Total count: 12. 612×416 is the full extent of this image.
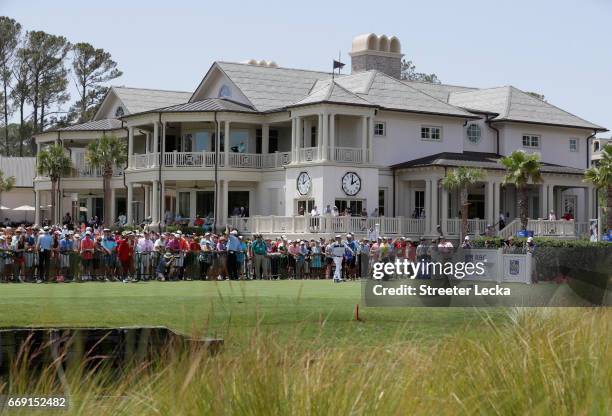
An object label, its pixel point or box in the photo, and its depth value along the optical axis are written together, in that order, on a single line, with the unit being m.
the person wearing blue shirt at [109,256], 31.67
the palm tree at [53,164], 60.44
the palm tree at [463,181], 47.47
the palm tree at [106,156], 58.88
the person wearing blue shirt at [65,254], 30.92
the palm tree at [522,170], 47.91
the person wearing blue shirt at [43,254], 30.44
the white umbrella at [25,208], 72.81
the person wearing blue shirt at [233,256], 33.56
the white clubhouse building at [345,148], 48.88
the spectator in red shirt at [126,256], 31.66
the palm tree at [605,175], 49.91
